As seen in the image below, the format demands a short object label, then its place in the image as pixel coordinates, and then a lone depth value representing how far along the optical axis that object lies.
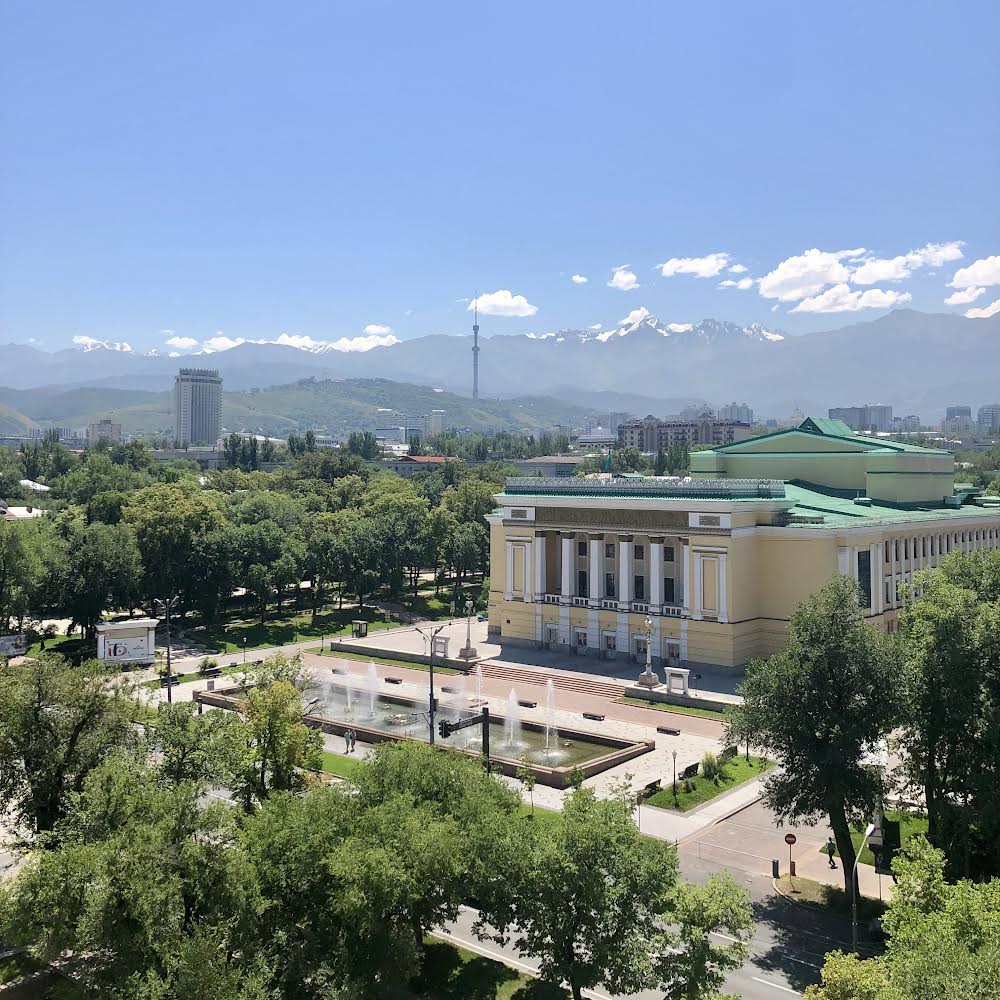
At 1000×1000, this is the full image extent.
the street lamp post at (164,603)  62.82
